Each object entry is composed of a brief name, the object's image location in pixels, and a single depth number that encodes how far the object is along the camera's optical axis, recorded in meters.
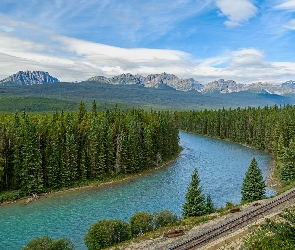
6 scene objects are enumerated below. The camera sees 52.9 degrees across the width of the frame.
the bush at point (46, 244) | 26.94
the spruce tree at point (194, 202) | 38.69
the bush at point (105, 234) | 31.48
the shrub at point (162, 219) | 35.38
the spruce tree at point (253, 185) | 45.44
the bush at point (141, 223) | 34.19
